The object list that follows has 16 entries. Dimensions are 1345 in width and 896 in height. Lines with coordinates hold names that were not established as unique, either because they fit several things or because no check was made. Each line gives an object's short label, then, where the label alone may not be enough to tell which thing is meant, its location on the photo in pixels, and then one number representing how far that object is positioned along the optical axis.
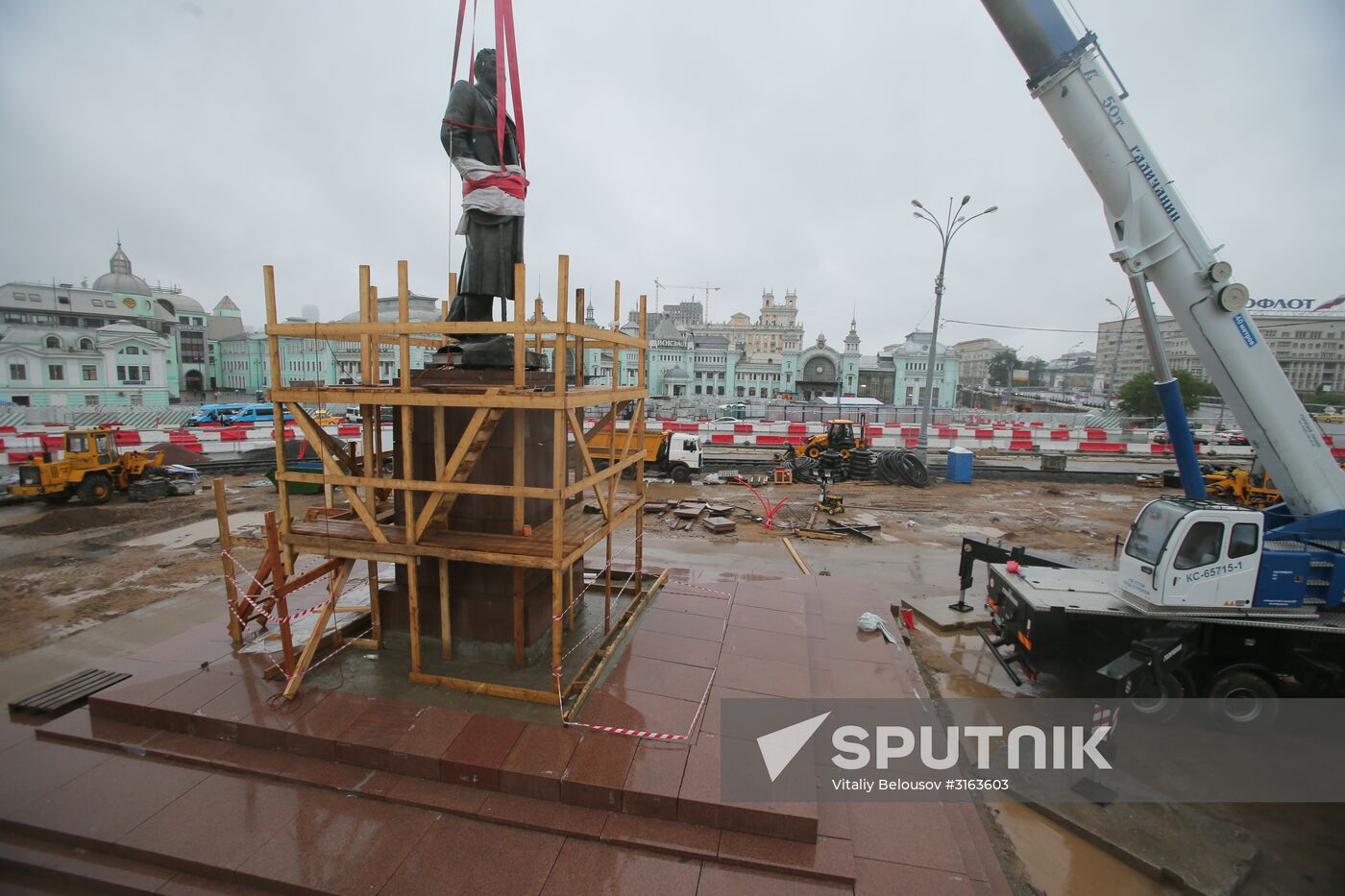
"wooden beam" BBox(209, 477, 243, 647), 6.21
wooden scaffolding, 4.93
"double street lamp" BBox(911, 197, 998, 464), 18.19
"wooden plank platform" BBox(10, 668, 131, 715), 5.68
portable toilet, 22.14
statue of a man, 6.09
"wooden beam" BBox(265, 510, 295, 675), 5.40
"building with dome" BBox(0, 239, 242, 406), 41.56
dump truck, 21.39
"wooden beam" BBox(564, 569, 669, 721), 5.41
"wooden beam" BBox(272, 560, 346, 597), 5.35
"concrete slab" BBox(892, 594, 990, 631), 9.25
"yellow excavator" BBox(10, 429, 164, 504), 15.52
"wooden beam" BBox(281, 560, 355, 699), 5.35
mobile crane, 6.52
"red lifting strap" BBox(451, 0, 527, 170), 5.91
